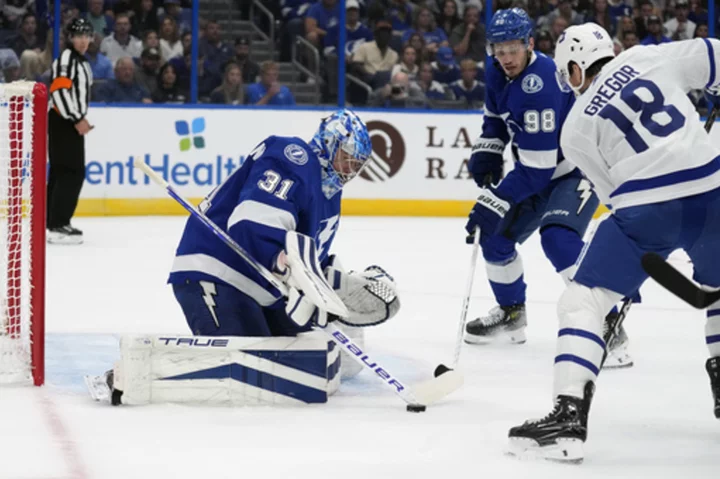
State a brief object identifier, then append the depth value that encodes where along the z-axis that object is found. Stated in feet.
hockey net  22.84
